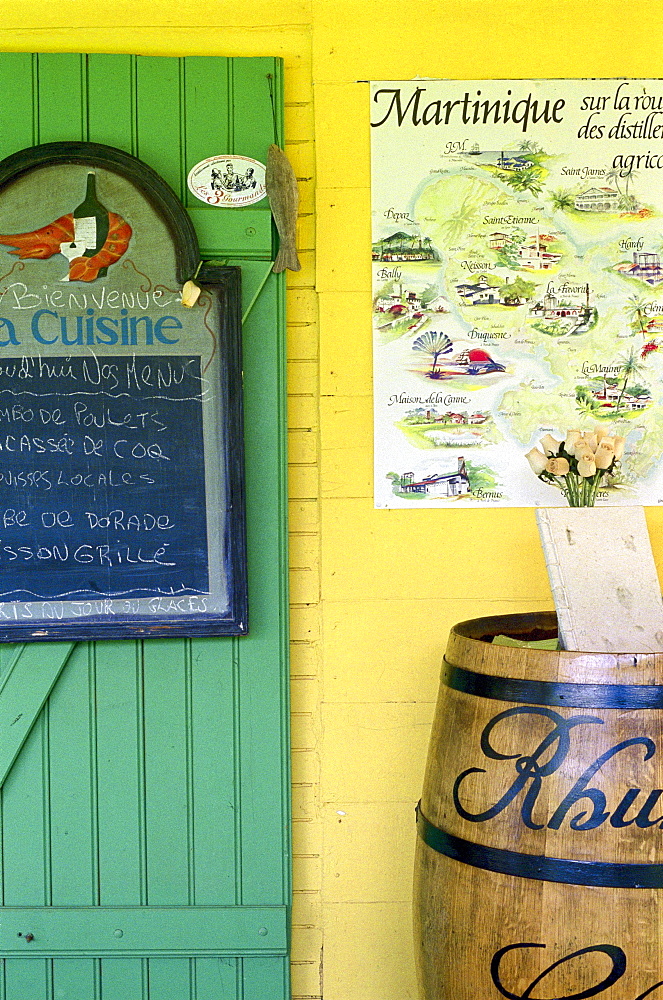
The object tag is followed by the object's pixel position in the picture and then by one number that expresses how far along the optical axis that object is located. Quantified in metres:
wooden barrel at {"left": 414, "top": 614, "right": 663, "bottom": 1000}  1.39
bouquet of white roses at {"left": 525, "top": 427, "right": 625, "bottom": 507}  1.94
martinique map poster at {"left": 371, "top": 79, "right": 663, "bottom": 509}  2.14
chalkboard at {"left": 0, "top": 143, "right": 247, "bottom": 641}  2.04
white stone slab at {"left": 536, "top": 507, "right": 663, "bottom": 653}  1.60
